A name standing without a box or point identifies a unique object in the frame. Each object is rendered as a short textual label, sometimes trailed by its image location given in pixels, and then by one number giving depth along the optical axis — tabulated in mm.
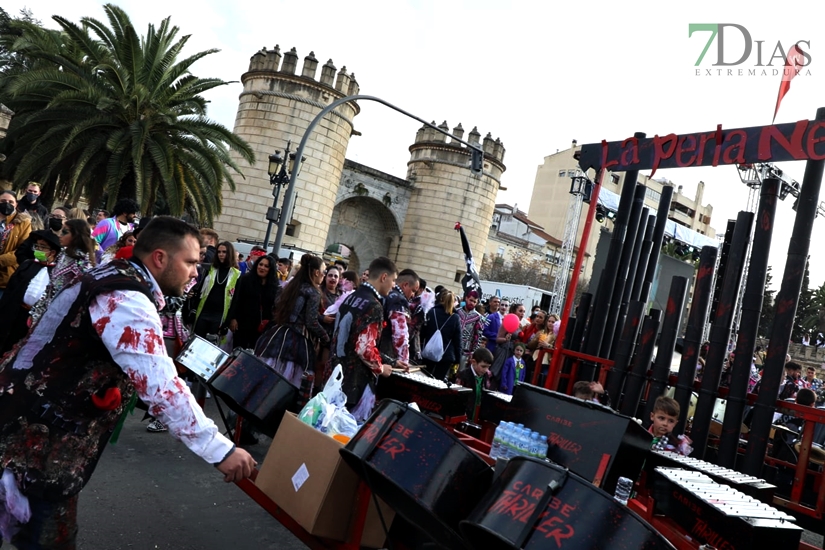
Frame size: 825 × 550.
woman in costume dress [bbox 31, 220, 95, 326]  5418
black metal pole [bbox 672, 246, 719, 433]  5352
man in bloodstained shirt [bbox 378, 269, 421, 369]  5426
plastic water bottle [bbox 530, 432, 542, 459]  3326
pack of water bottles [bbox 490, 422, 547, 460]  3336
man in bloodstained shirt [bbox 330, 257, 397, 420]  4934
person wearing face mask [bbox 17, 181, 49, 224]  9539
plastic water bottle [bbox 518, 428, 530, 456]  3336
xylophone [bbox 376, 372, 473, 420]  4730
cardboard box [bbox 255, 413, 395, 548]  2900
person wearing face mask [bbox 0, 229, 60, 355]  5387
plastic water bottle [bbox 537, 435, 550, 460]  3346
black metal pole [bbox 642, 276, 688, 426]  5531
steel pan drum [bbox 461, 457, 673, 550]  2100
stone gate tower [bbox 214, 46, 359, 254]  25562
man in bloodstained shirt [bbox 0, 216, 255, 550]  2225
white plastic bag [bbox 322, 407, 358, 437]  3454
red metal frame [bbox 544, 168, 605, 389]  6516
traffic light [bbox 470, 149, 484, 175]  17416
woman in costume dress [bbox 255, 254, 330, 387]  6020
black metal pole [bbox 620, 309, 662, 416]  5641
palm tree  13930
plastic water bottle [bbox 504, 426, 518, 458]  3371
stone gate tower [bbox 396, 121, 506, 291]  32250
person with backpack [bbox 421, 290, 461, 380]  9133
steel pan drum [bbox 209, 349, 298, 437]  3580
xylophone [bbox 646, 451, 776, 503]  3516
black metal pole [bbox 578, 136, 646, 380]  6801
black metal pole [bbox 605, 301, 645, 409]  5906
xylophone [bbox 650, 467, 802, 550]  2588
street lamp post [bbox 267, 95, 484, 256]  12898
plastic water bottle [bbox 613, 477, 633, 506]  3080
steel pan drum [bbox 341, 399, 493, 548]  2449
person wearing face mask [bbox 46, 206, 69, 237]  6930
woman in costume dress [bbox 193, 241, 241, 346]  7305
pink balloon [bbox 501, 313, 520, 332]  10328
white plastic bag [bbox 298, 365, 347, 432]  3486
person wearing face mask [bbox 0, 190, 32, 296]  7086
